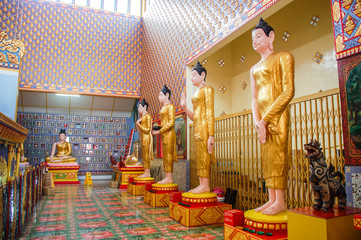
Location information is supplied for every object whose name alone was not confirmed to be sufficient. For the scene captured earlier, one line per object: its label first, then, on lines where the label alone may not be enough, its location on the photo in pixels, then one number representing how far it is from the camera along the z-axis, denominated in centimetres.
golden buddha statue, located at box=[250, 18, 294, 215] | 283
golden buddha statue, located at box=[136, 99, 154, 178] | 697
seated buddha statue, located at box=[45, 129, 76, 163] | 1084
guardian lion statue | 243
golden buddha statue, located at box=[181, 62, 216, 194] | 438
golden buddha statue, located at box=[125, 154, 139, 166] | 964
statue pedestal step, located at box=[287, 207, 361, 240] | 216
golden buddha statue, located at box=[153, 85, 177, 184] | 588
